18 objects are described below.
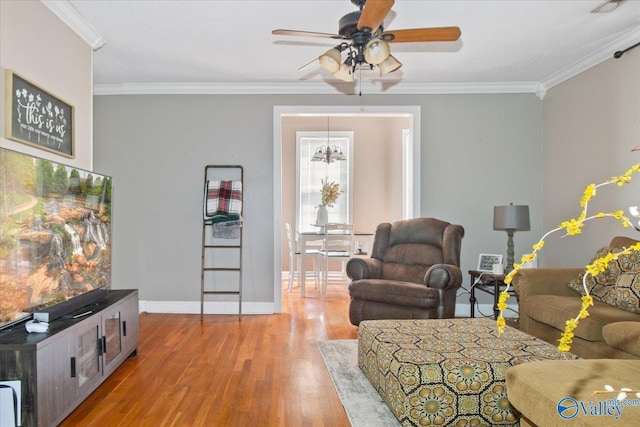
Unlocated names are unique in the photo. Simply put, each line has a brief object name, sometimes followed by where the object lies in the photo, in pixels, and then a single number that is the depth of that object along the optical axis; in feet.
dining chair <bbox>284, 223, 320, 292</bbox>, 20.42
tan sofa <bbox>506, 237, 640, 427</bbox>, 4.90
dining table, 19.27
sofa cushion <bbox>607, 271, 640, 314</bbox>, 9.36
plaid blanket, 15.81
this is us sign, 8.01
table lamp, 14.08
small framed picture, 15.23
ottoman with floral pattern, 7.25
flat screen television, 6.92
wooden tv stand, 6.70
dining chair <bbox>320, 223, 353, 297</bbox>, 19.49
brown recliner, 12.54
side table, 13.53
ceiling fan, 7.98
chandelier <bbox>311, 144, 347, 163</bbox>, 22.17
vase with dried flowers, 23.34
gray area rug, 7.82
